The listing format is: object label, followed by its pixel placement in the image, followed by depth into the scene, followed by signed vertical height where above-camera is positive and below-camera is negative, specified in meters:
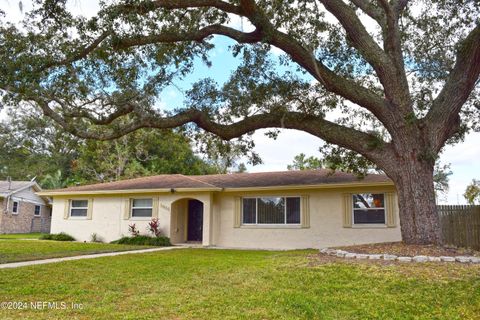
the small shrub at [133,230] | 17.87 -0.61
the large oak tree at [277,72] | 10.30 +4.32
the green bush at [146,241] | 16.75 -1.04
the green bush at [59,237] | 19.20 -1.01
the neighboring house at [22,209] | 25.80 +0.54
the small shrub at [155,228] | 17.49 -0.49
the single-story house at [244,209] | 14.99 +0.38
